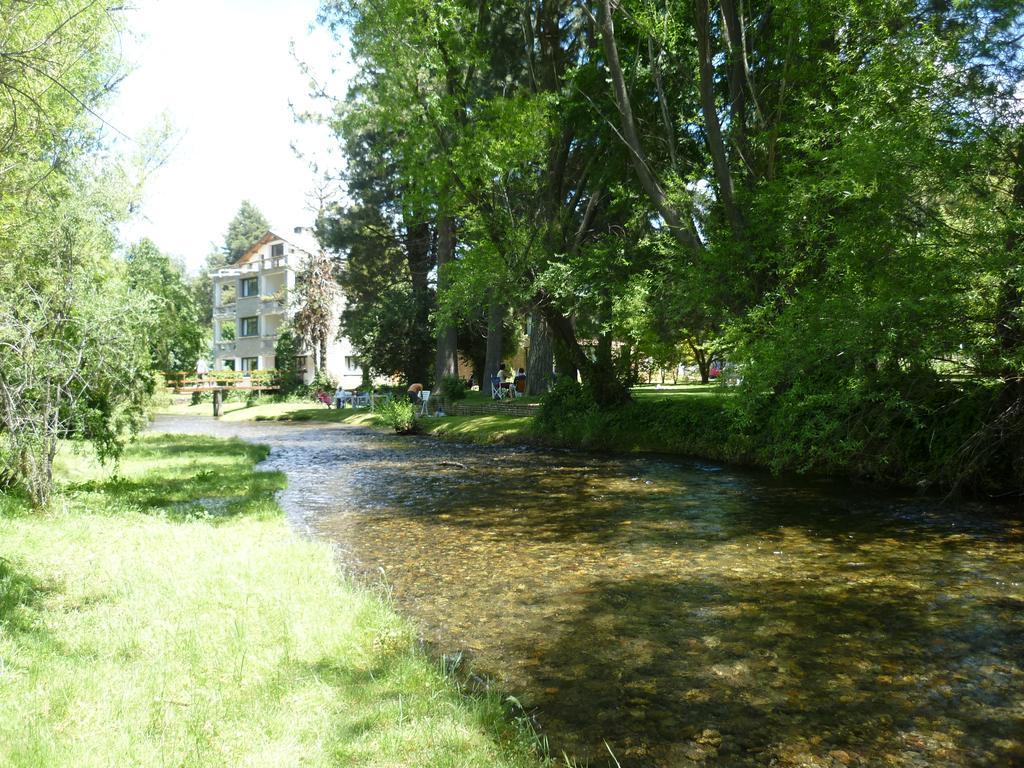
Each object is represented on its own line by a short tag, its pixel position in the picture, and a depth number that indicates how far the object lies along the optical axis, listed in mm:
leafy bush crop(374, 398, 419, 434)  28641
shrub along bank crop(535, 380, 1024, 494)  11781
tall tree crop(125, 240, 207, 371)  14547
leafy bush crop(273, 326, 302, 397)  47781
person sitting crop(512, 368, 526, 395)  37656
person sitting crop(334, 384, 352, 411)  40569
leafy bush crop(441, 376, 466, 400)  33375
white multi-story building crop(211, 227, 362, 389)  58656
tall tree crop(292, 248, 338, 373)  43812
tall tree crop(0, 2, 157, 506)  8445
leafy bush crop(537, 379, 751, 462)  18453
